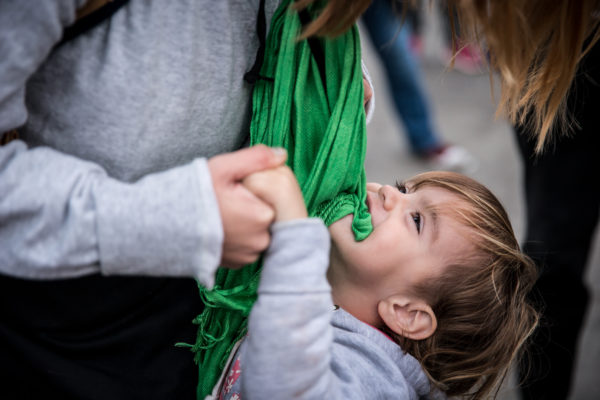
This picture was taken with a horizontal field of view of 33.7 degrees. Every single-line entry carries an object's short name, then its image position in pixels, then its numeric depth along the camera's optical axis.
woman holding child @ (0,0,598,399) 0.62
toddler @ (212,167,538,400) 0.77
